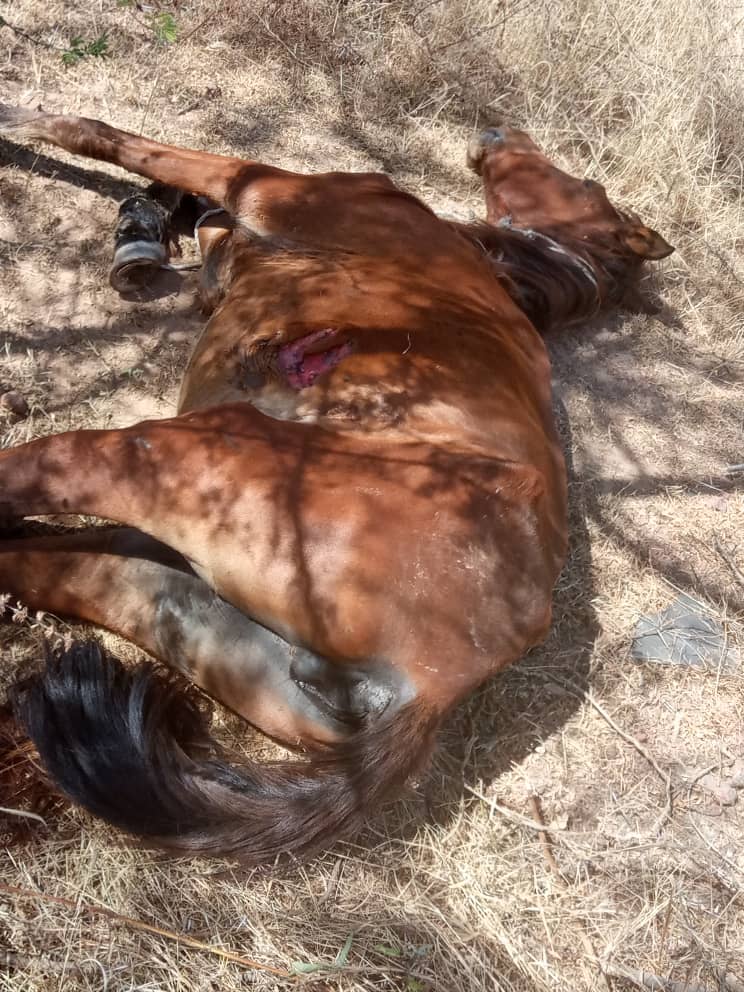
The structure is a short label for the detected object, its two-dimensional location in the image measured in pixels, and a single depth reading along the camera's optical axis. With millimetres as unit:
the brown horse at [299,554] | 1907
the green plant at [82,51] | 3047
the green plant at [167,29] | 3035
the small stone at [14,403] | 2668
